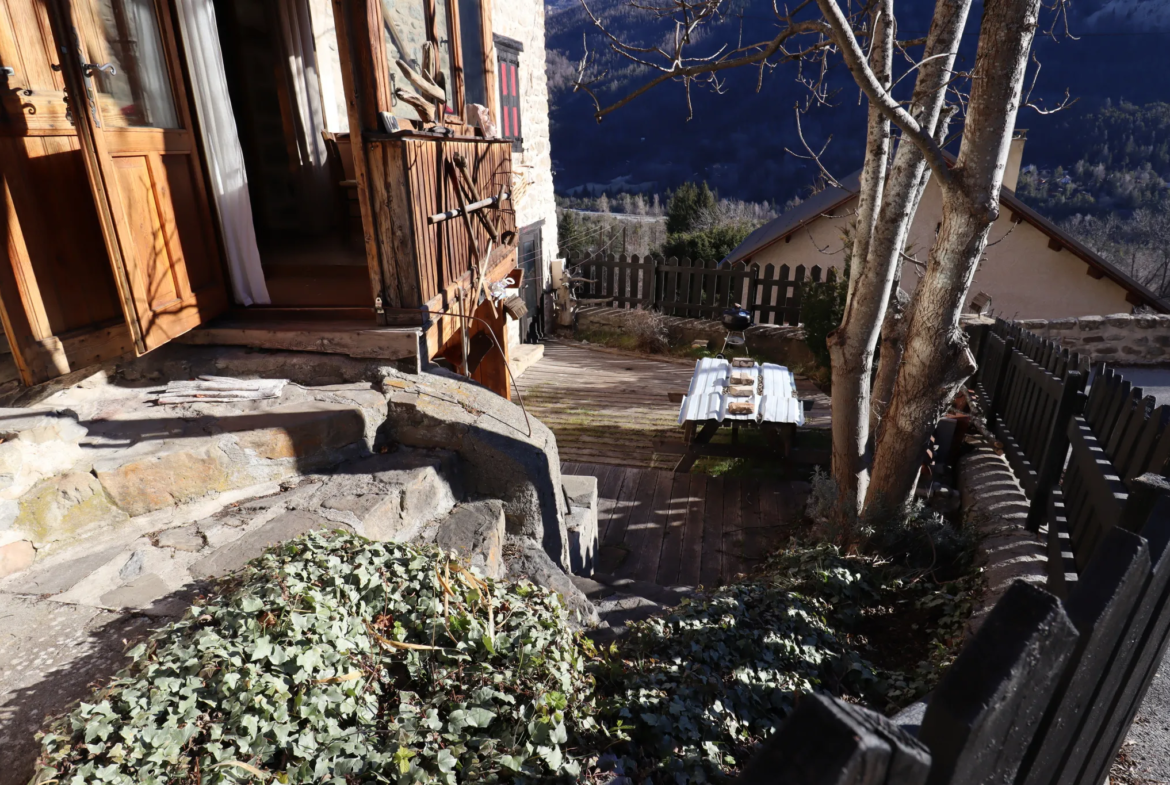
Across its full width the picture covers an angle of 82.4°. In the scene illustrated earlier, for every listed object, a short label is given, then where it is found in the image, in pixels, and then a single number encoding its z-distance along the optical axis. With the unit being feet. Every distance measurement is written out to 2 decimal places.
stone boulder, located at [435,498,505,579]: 10.98
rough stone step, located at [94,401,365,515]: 10.06
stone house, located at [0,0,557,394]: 10.21
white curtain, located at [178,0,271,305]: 12.69
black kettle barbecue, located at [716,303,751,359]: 31.76
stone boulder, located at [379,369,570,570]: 12.83
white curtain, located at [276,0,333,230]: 20.89
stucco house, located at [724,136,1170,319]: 39.73
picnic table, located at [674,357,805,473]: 22.94
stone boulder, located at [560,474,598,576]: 15.28
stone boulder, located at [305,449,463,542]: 10.41
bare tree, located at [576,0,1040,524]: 11.60
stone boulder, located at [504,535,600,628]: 10.57
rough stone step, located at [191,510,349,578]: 8.82
